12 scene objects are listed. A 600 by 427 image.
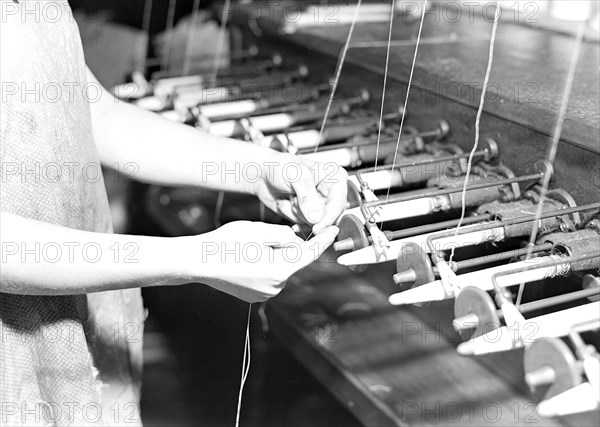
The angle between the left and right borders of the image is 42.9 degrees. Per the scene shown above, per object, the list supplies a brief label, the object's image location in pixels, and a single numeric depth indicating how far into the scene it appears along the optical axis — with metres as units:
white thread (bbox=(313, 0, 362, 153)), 1.37
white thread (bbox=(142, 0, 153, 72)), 2.67
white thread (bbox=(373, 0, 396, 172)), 1.27
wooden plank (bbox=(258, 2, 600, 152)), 1.12
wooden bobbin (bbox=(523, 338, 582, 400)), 0.67
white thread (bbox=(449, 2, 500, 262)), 1.00
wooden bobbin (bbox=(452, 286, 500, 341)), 0.75
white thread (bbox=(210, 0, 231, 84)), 2.02
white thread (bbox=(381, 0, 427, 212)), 1.27
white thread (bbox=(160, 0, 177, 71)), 2.34
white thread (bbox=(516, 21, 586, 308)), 0.95
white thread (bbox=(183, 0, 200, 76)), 2.27
